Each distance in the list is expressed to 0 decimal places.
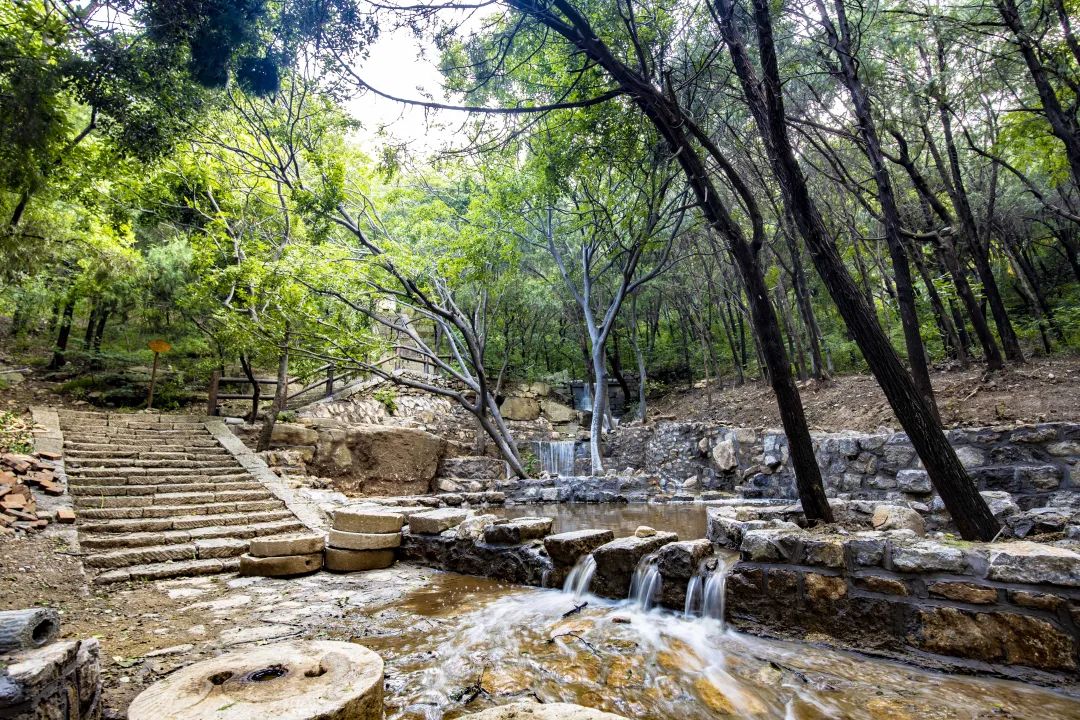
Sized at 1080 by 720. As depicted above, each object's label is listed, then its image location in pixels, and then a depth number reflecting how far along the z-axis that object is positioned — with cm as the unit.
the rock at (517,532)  509
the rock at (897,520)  416
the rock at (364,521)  573
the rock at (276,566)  519
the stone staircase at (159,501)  544
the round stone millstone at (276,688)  184
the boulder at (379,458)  1144
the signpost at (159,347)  1141
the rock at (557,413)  1959
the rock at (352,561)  544
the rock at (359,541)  556
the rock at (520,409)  1869
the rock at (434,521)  577
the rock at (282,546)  533
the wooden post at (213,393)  1180
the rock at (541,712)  169
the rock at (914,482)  694
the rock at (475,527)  547
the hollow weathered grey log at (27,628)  192
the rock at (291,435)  1095
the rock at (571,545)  454
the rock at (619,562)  405
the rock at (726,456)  1113
